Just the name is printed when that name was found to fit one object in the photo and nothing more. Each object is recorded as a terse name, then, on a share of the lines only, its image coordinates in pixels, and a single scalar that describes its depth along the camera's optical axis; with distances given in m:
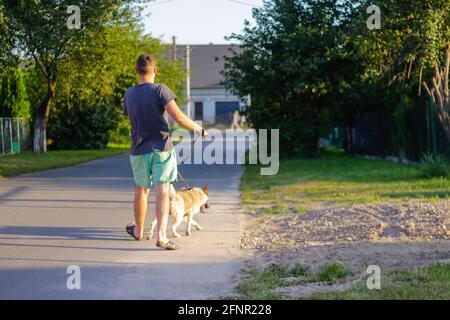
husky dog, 9.83
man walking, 9.07
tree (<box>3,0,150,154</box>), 23.00
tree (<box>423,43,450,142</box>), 19.59
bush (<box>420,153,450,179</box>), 16.80
